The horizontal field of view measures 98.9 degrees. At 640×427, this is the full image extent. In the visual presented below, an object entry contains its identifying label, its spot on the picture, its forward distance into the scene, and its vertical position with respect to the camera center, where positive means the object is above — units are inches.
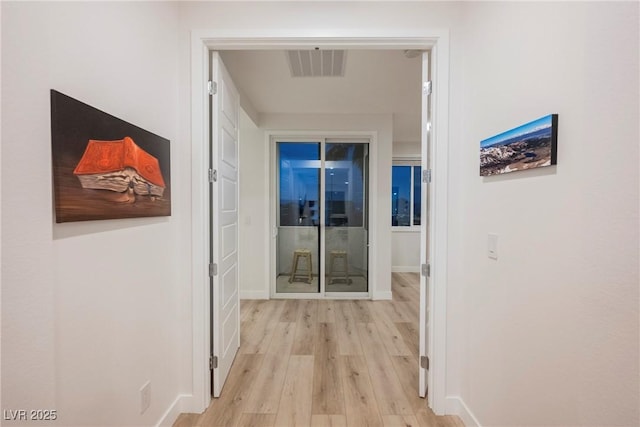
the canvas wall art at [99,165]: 37.0 +6.8
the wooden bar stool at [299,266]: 167.3 -35.9
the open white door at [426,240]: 72.2 -8.6
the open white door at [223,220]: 73.2 -3.8
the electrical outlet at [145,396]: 56.4 -39.9
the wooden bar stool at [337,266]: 168.7 -36.6
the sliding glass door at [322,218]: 165.5 -6.3
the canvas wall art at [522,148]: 42.3 +10.8
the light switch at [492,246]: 56.8 -8.0
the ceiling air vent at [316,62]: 92.8 +52.8
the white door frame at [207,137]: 68.9 +15.3
